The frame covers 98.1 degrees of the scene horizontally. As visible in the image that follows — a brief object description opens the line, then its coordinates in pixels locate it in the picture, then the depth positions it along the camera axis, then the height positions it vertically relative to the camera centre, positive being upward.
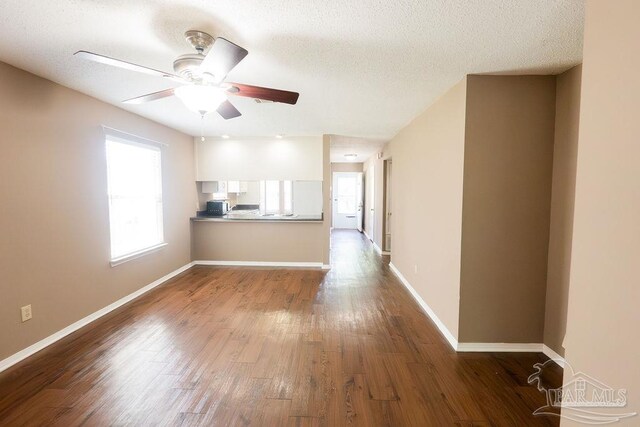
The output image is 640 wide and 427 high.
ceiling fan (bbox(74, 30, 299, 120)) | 1.53 +0.73
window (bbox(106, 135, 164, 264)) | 3.37 -0.06
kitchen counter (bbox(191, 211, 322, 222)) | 5.14 -0.47
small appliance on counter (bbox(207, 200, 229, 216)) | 5.39 -0.29
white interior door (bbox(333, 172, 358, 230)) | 10.30 -0.25
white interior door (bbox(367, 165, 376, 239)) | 7.41 -0.17
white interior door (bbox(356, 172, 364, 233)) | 9.33 -0.17
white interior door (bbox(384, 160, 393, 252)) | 6.11 -0.55
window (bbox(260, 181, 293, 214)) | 5.58 -0.08
